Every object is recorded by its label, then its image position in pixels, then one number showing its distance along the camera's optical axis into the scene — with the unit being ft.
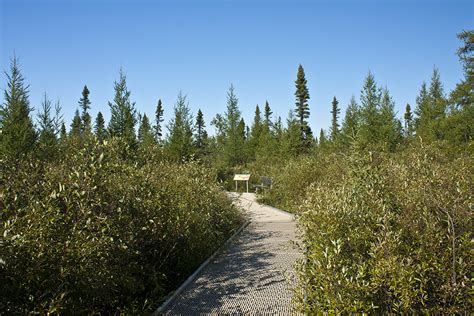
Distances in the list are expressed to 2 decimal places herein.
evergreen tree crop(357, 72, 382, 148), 73.56
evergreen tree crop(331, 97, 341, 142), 199.82
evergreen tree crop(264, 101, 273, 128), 187.52
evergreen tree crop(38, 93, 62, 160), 59.98
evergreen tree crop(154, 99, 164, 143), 219.82
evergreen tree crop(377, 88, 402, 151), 72.13
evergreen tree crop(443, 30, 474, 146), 57.72
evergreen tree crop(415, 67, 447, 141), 78.74
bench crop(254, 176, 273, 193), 56.85
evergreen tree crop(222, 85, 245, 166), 97.86
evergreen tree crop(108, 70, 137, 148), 58.18
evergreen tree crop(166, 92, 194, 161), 73.36
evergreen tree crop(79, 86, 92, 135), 193.06
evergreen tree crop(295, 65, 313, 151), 135.13
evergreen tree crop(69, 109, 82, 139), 142.95
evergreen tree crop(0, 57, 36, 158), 50.52
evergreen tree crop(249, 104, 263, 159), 113.31
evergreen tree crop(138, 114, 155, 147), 79.33
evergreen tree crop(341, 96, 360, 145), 84.09
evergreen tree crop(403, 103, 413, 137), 209.91
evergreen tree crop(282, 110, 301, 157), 84.64
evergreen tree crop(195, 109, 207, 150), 200.17
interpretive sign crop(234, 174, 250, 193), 64.39
